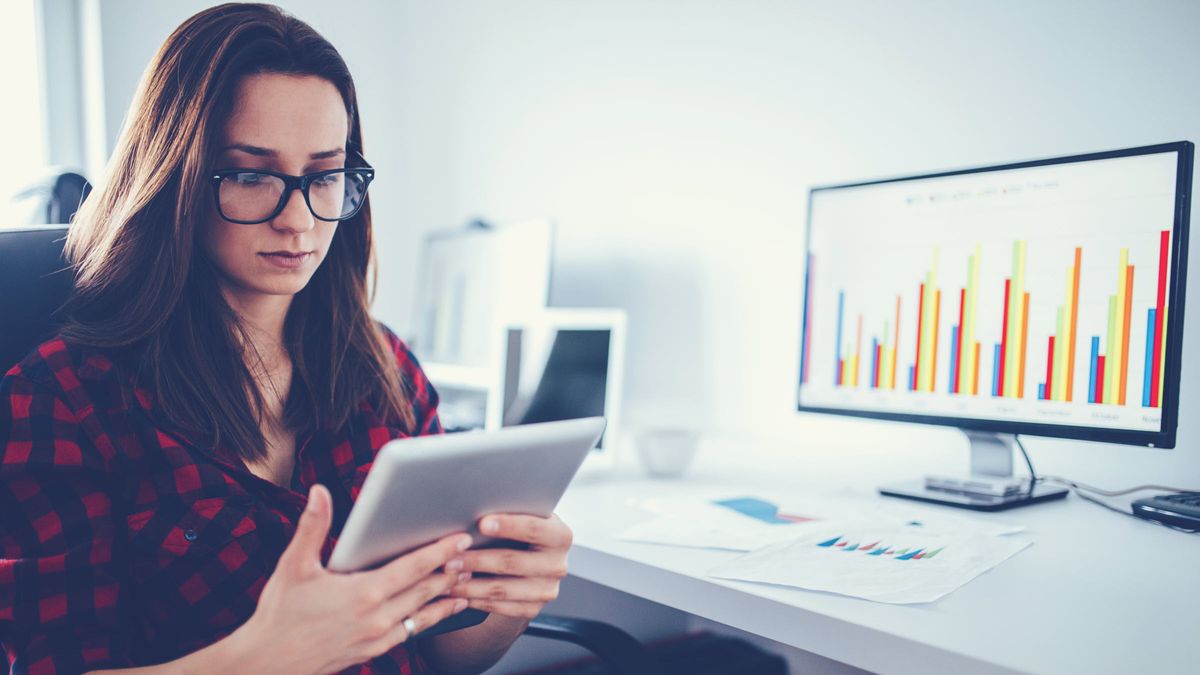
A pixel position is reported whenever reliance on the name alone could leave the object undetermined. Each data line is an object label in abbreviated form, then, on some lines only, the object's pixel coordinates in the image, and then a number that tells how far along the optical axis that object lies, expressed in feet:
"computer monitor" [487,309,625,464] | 4.89
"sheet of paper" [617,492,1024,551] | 3.11
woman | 2.25
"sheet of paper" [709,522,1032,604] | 2.49
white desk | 2.04
